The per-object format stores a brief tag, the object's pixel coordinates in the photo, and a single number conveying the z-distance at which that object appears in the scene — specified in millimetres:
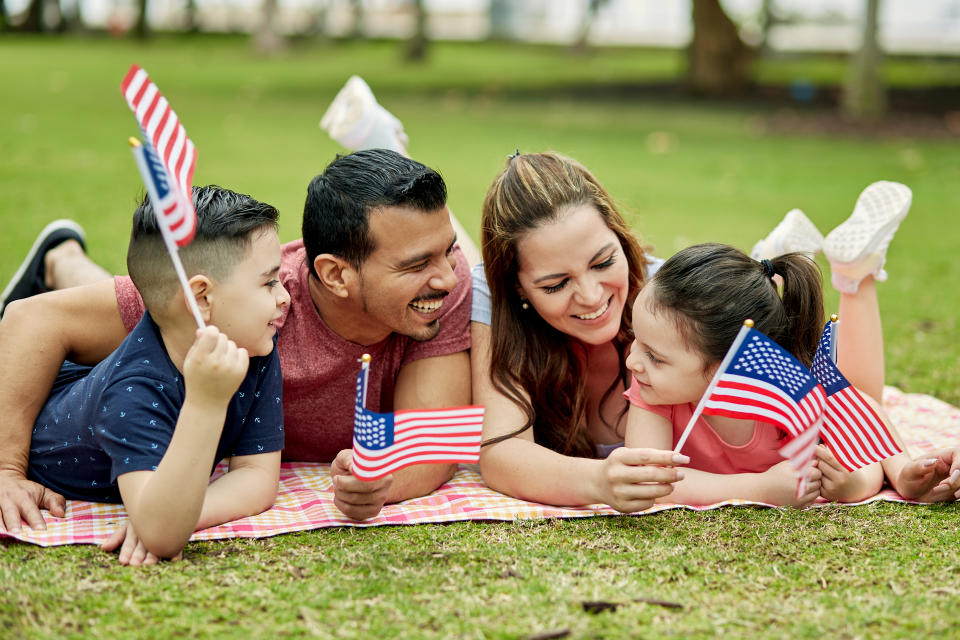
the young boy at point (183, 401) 2988
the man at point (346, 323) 3619
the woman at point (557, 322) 3760
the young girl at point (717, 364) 3557
